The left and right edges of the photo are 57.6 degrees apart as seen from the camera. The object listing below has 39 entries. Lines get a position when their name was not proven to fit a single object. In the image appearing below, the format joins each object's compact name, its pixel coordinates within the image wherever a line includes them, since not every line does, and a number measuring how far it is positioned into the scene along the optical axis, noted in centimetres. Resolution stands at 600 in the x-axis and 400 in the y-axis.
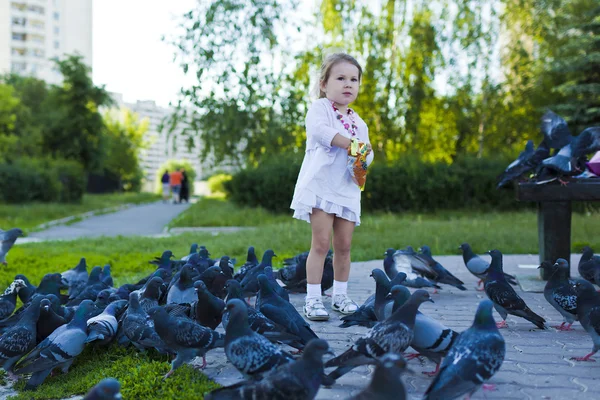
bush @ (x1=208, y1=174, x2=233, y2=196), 4429
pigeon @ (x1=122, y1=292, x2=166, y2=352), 370
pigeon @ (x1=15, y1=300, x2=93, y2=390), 360
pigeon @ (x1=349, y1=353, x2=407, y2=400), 227
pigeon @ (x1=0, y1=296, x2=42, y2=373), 380
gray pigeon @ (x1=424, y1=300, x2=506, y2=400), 254
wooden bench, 562
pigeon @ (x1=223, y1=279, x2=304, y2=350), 342
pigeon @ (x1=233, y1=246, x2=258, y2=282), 562
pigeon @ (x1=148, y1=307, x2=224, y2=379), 340
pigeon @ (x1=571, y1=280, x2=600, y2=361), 356
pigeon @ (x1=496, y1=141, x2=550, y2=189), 611
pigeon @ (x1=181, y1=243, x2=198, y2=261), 709
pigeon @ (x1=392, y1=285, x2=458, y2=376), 313
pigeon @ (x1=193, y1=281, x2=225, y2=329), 407
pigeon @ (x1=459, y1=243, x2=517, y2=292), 592
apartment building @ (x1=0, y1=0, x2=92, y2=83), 8150
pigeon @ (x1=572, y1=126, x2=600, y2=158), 570
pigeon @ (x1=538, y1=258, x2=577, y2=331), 419
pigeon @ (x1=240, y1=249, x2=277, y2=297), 492
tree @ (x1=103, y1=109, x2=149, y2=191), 4775
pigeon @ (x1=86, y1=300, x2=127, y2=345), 388
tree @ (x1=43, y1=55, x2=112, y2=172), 2447
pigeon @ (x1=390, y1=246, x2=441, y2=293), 546
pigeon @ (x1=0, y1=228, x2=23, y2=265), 759
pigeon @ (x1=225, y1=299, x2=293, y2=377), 289
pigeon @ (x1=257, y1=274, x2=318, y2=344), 345
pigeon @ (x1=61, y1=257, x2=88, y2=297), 617
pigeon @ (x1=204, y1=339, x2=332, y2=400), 249
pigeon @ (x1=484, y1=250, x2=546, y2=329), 421
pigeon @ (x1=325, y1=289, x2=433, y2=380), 295
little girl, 446
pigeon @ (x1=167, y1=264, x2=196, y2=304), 454
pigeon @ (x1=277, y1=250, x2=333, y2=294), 550
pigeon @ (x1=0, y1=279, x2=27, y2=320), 487
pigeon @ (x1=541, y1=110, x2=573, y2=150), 595
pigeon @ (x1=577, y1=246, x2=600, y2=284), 517
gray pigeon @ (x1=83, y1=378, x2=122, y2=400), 236
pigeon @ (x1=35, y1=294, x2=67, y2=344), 410
